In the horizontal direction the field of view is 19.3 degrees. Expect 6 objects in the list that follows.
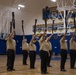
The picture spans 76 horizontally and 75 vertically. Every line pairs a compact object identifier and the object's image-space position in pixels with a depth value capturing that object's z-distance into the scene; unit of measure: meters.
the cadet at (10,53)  13.20
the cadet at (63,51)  13.17
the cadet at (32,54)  14.93
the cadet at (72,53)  14.62
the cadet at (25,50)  17.70
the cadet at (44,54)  11.93
